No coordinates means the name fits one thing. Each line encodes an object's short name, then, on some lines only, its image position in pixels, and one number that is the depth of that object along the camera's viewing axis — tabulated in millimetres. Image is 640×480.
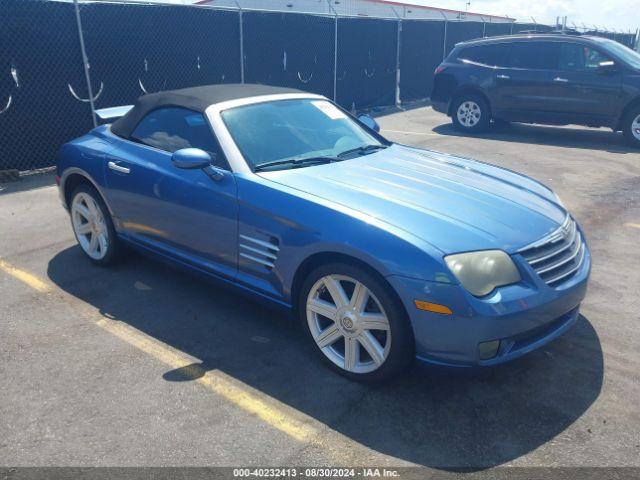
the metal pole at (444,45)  17269
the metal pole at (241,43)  11023
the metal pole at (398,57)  15378
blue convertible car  3002
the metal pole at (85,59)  8547
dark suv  10227
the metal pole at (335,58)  13414
